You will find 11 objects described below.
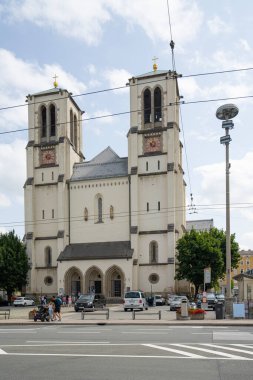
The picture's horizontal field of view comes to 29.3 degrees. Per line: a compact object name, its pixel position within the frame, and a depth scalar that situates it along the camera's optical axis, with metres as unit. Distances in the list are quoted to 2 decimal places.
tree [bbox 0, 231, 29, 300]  58.88
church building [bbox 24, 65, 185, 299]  57.62
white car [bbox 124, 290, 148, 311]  39.66
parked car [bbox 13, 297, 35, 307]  54.47
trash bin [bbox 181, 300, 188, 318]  26.50
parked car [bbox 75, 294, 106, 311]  40.12
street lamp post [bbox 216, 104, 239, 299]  27.91
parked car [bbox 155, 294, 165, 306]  50.79
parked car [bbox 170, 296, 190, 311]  38.28
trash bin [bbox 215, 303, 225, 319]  26.78
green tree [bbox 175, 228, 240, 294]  54.45
